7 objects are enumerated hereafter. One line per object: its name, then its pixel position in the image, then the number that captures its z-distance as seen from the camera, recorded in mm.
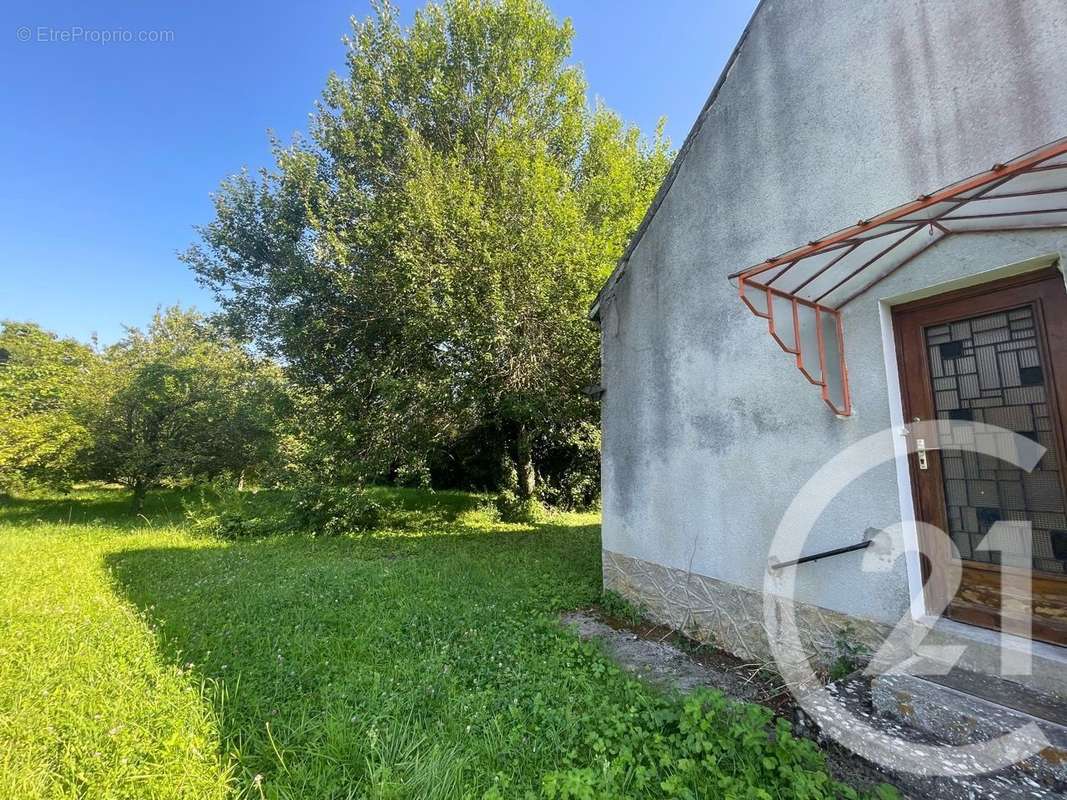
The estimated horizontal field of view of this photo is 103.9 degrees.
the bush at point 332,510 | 8609
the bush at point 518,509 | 10625
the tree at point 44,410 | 9328
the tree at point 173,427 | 11641
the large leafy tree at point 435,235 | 6719
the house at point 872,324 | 2086
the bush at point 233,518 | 9062
